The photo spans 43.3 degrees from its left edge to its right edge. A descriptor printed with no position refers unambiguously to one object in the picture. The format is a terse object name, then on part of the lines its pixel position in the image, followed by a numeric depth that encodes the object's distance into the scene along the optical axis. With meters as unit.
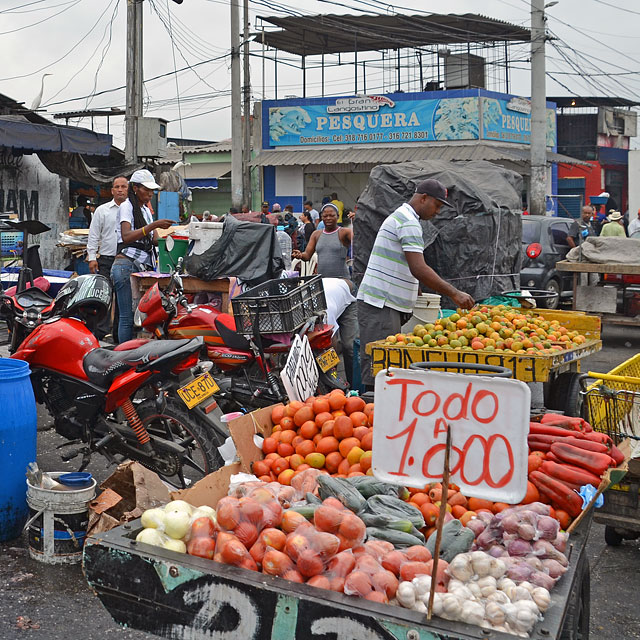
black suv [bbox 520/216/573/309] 14.84
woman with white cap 8.88
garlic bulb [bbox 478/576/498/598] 2.67
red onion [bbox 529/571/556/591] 2.73
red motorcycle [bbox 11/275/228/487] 5.33
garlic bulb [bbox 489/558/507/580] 2.79
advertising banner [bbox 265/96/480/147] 30.42
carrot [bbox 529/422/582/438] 3.90
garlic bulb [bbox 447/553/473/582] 2.74
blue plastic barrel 4.82
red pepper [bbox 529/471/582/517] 3.42
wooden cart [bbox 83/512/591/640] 2.52
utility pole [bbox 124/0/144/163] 18.44
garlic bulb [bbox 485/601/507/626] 2.52
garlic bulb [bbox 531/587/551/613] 2.61
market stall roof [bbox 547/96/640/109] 46.97
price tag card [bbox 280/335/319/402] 5.59
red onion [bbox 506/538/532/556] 2.95
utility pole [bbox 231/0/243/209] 25.88
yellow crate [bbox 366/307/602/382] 5.58
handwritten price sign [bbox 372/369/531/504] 2.76
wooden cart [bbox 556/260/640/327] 12.28
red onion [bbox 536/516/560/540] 3.01
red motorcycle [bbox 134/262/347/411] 6.49
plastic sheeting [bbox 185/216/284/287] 10.02
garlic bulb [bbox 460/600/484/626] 2.50
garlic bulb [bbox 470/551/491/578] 2.78
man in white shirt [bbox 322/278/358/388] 8.05
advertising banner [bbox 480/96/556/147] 30.11
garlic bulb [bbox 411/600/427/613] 2.60
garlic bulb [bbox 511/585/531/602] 2.62
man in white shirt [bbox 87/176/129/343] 9.25
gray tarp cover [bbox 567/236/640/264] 12.04
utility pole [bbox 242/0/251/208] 28.25
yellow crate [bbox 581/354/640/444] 4.66
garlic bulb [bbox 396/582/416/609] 2.63
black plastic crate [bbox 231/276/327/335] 6.44
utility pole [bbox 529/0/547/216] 20.95
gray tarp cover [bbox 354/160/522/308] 11.69
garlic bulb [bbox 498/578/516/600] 2.66
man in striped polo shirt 6.55
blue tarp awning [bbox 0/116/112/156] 15.30
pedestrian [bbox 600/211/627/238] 16.98
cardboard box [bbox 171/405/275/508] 3.56
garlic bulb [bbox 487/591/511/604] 2.61
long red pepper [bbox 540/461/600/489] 3.53
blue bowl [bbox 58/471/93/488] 4.91
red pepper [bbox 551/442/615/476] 3.63
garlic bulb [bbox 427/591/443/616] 2.54
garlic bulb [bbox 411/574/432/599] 2.65
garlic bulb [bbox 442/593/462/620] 2.52
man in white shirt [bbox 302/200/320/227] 21.67
